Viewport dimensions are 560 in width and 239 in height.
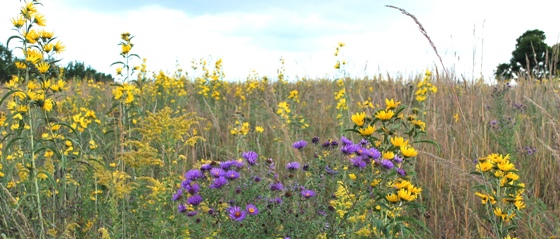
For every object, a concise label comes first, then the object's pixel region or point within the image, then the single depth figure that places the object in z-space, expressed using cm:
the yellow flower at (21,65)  245
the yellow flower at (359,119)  187
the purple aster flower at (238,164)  203
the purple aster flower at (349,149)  195
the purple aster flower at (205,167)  202
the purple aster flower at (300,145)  223
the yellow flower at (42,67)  247
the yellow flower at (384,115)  187
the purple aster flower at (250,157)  205
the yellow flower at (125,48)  345
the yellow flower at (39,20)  255
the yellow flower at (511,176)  192
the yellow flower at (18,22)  249
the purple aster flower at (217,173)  196
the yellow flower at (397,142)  180
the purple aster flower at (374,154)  180
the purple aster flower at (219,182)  190
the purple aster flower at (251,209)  182
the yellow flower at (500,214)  192
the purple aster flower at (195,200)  188
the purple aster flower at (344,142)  208
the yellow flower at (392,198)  171
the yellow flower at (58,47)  274
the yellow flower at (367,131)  186
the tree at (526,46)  2311
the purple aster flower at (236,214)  180
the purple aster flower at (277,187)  194
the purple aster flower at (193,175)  197
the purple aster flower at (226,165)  202
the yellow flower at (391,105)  195
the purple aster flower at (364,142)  204
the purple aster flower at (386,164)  175
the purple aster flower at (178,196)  207
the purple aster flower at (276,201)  190
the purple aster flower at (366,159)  181
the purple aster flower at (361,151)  183
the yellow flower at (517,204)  192
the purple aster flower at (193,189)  192
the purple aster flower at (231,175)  195
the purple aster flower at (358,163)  178
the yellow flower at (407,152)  178
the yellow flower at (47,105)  240
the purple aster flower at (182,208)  202
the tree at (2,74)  1900
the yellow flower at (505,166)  189
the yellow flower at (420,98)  420
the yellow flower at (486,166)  192
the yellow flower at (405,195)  170
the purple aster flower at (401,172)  178
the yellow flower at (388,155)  174
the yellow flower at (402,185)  172
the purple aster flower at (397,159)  183
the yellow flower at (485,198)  203
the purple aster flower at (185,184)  198
